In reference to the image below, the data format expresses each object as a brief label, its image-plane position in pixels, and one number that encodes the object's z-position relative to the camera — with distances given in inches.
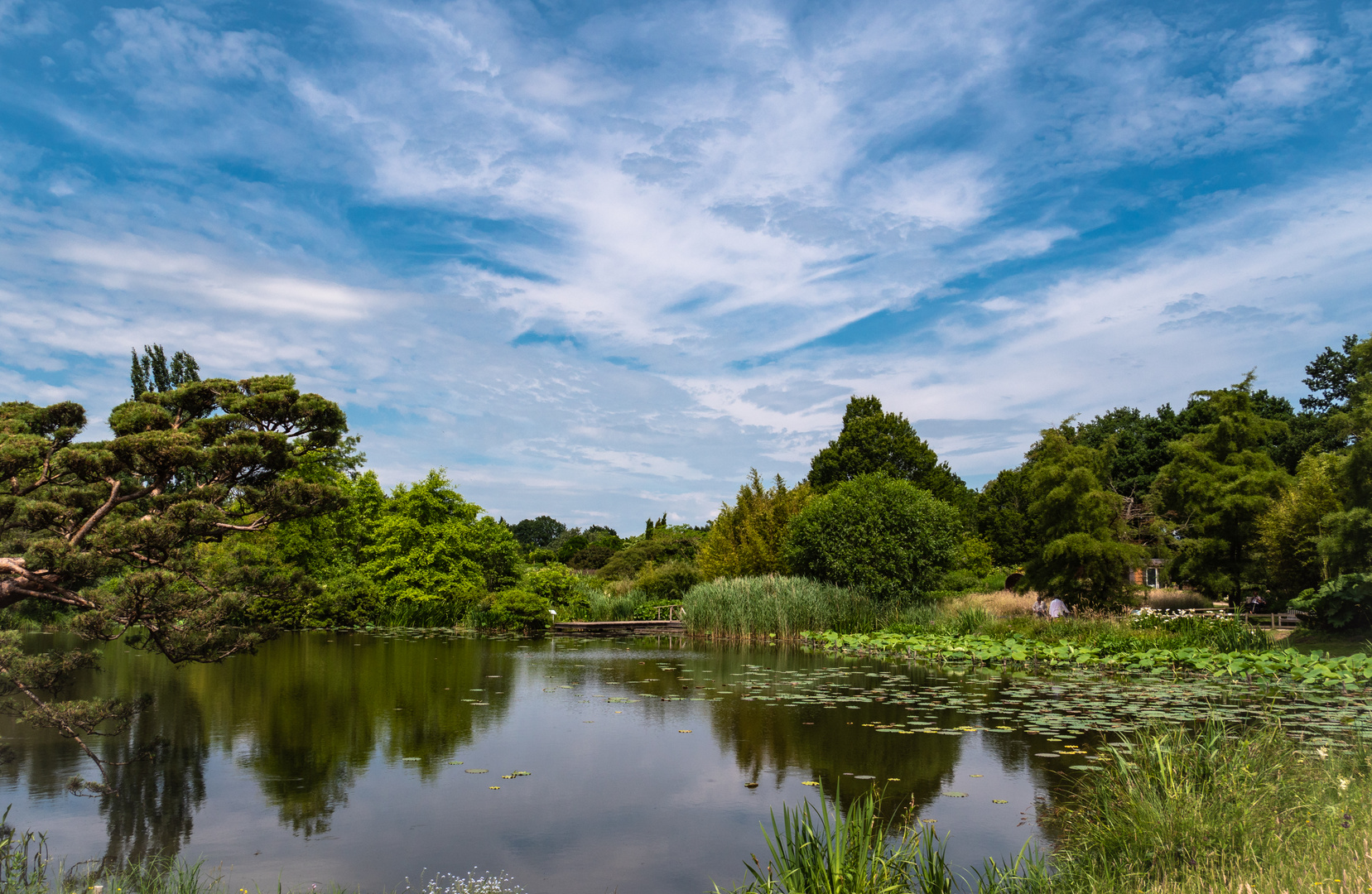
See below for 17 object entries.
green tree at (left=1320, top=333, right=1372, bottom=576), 690.8
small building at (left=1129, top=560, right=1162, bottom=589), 1762.9
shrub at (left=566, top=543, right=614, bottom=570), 2190.0
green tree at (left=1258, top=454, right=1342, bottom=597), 889.5
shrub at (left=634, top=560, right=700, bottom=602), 1282.0
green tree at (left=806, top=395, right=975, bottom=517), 1514.5
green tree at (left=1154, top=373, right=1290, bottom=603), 1100.5
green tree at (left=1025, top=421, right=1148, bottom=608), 941.8
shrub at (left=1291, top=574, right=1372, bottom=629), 629.3
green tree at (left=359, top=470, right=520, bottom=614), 1128.2
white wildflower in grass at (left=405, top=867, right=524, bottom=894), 191.6
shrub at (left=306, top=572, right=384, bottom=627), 1066.7
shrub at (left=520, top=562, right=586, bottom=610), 1097.4
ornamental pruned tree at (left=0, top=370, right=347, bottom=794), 292.5
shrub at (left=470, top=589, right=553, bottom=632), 998.4
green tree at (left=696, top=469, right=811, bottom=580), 1120.8
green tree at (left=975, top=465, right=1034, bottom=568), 1728.6
